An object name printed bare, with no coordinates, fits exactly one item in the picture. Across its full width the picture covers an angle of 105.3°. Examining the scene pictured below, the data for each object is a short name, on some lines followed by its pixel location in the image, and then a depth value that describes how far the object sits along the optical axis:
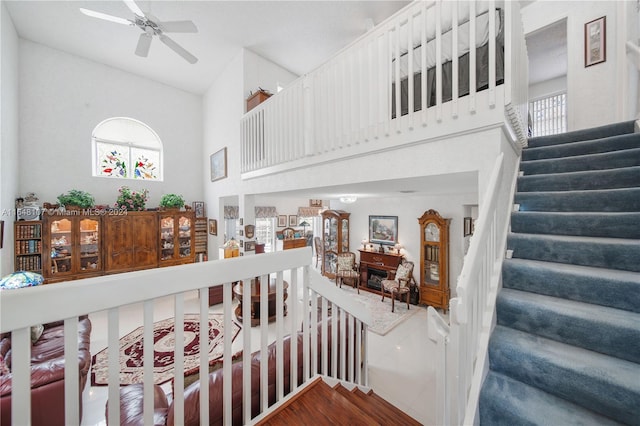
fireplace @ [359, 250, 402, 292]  5.56
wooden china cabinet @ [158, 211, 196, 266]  5.51
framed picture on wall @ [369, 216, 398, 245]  5.74
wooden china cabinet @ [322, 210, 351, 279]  6.65
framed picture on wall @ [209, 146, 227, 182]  5.26
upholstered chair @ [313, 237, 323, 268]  7.26
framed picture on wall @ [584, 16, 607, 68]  3.27
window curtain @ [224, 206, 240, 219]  5.66
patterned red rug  2.99
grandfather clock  4.83
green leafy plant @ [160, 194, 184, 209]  5.55
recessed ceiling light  4.75
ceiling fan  3.01
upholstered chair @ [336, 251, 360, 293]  6.10
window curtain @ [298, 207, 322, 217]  6.55
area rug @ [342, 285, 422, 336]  4.30
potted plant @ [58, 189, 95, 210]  4.51
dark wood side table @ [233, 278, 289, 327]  4.02
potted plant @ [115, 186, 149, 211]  5.07
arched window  5.25
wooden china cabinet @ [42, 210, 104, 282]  4.31
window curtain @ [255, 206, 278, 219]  5.60
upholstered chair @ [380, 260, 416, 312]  4.96
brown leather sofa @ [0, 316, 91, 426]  1.59
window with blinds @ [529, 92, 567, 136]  5.25
